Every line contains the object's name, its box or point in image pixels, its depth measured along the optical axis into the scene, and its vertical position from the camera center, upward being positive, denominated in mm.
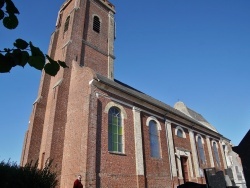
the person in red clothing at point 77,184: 9370 +106
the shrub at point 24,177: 7789 +396
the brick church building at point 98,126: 11977 +3760
